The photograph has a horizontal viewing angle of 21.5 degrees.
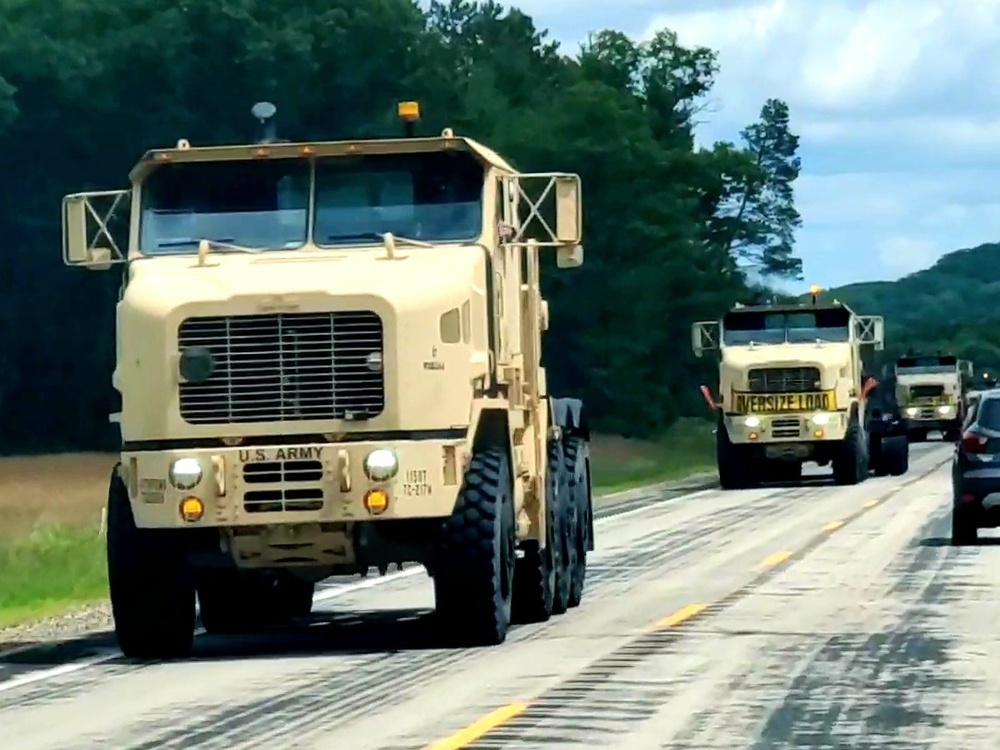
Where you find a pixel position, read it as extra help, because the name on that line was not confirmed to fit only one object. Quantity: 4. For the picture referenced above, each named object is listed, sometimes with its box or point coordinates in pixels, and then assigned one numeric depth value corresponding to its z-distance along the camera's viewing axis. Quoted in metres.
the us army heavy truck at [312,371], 16.48
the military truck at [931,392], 75.12
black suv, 26.72
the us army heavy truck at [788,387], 44.66
